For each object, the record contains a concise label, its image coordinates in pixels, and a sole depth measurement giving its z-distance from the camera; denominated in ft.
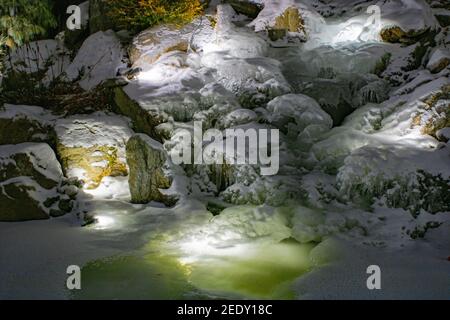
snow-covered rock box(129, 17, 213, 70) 38.14
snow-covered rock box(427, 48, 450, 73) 30.14
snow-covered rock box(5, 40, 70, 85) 43.19
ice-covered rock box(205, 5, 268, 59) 38.11
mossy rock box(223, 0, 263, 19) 45.76
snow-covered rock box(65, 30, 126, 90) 39.06
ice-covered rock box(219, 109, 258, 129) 29.27
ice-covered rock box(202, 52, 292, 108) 32.24
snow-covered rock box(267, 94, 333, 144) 28.32
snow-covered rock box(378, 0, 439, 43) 36.24
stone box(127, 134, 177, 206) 25.71
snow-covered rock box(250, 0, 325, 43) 41.39
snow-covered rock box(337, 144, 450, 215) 21.81
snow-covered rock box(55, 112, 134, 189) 27.55
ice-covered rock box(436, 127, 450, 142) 24.64
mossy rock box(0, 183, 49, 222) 22.67
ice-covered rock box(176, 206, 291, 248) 20.10
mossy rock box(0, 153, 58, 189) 23.94
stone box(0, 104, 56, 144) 27.73
